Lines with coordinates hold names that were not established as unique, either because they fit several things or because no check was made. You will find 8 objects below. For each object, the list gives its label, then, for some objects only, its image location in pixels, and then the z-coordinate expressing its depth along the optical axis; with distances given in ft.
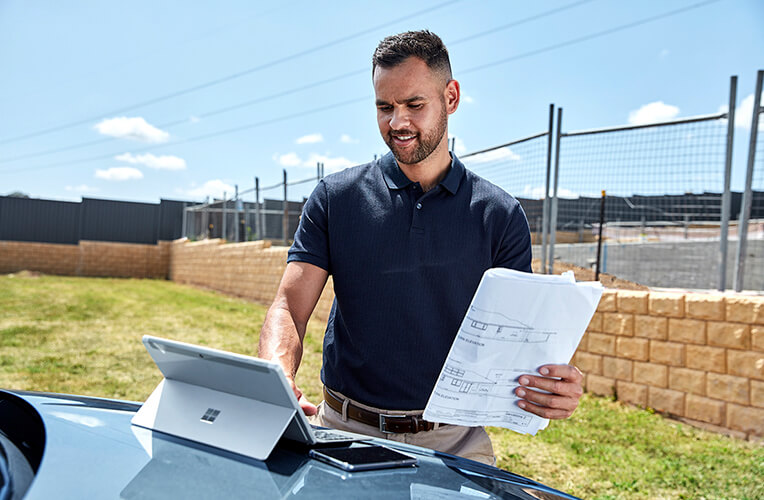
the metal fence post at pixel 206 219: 67.92
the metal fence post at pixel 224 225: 60.39
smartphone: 4.32
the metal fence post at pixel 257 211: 48.60
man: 6.64
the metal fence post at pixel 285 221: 42.22
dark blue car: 3.63
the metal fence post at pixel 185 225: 80.16
